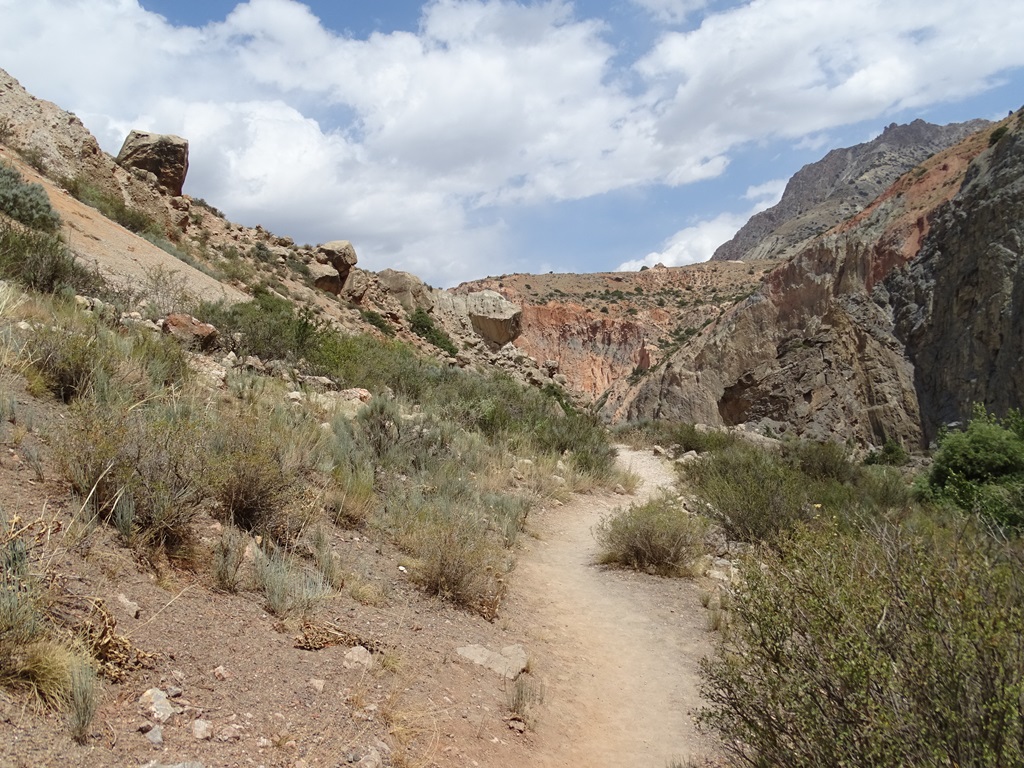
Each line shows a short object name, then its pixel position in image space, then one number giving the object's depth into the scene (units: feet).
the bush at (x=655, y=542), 21.98
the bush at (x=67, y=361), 17.16
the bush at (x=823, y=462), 40.04
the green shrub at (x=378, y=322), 85.07
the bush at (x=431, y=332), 101.24
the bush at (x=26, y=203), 36.91
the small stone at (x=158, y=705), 7.98
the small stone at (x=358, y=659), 11.02
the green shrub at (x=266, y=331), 34.42
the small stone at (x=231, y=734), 8.05
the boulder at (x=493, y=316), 139.03
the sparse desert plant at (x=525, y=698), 11.62
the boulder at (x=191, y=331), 29.43
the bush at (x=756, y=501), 23.86
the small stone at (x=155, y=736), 7.51
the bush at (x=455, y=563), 15.79
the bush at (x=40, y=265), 26.53
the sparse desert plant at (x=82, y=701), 7.10
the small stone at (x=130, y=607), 9.68
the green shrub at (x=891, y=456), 65.87
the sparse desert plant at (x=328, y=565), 13.96
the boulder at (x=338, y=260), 90.79
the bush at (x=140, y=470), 11.90
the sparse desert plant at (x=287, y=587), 11.82
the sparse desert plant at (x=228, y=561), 11.76
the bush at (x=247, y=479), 14.20
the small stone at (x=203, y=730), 7.91
